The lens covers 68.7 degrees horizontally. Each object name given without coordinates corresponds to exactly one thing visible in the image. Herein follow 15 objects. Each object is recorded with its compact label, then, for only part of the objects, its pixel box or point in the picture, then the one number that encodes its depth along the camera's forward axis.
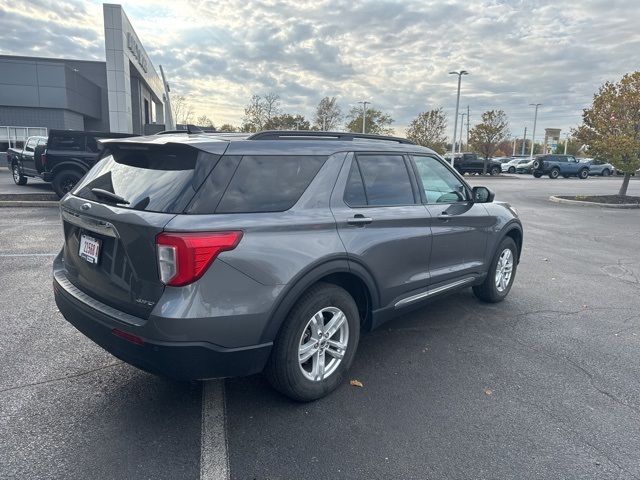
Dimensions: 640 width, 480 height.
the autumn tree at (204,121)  62.49
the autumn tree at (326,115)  50.81
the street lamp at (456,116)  38.98
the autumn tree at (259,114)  48.64
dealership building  24.05
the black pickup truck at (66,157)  12.87
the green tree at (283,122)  47.72
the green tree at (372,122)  52.84
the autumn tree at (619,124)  16.22
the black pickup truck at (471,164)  37.81
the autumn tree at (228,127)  57.20
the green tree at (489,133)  39.19
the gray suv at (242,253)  2.56
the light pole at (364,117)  50.18
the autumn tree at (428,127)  45.03
